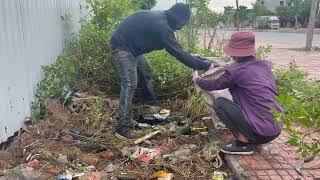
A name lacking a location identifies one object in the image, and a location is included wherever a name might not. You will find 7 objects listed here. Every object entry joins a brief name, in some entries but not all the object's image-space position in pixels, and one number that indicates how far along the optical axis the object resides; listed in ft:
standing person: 11.89
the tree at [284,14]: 129.02
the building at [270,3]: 180.50
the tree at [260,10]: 144.43
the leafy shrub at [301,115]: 4.83
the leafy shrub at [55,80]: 13.04
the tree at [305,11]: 122.07
